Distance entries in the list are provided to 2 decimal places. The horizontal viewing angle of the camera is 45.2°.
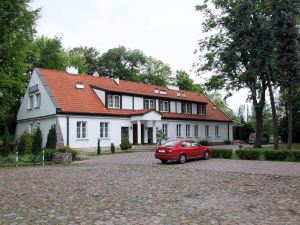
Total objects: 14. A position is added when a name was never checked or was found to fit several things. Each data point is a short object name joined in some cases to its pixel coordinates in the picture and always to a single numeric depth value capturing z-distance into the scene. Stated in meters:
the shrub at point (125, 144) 34.19
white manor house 33.91
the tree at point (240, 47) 32.75
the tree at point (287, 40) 27.39
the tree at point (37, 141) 32.43
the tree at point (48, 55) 47.94
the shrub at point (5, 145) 29.94
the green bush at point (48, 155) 25.44
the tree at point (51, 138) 31.94
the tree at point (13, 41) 30.27
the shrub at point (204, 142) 42.69
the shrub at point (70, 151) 25.50
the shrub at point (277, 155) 23.83
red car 22.78
